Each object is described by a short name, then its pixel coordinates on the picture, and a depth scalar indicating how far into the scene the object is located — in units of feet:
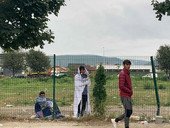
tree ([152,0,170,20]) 21.69
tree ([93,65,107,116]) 26.61
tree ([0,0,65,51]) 24.73
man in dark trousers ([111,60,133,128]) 21.47
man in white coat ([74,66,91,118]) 27.84
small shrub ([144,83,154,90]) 27.61
